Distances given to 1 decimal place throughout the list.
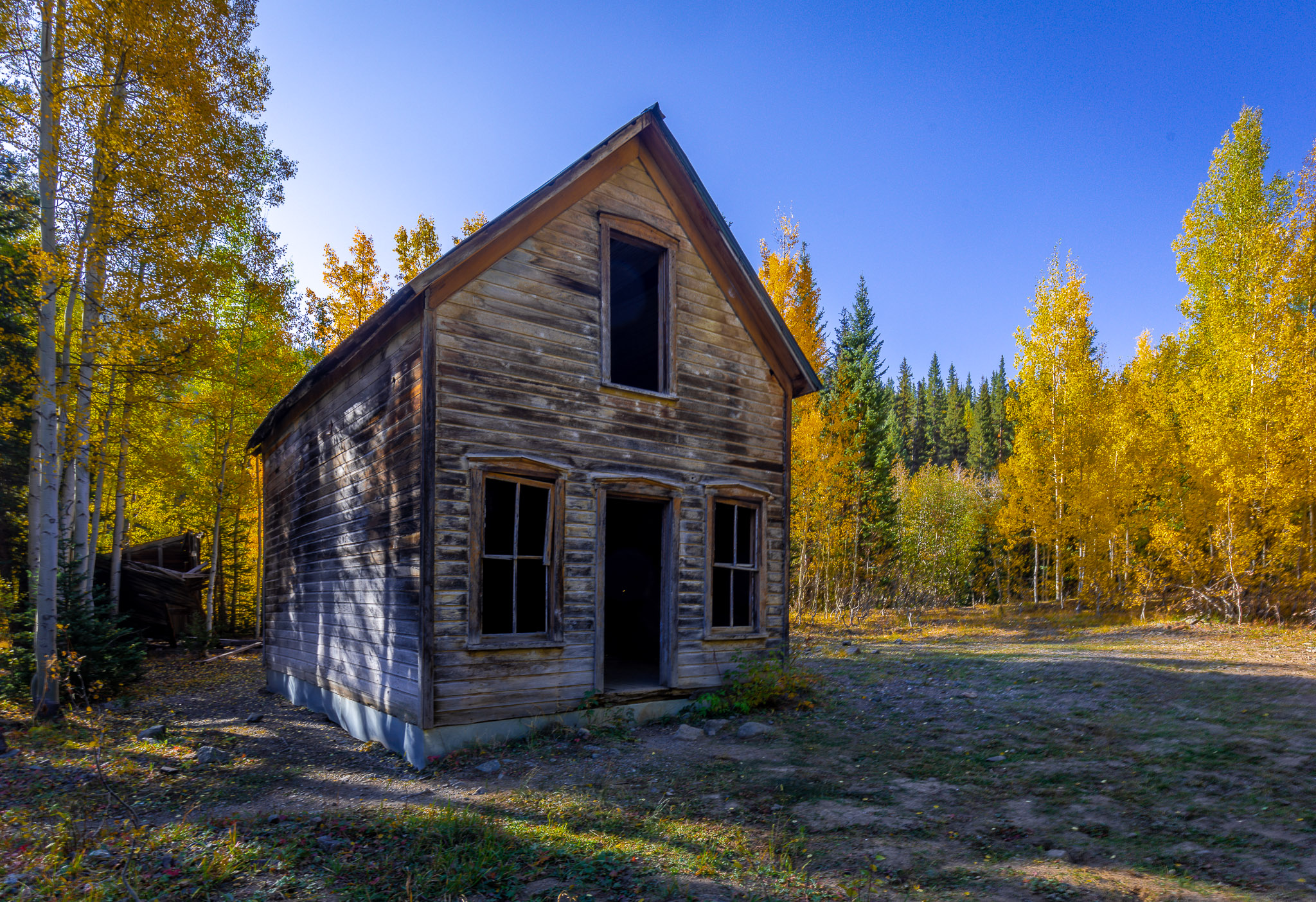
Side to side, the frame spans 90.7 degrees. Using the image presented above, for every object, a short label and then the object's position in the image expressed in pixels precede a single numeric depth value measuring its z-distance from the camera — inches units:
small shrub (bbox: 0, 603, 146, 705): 401.4
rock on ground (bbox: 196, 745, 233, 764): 300.2
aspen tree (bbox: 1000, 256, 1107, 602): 811.4
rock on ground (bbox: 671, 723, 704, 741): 323.3
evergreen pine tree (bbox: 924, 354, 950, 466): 2546.8
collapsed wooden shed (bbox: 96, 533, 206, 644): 685.3
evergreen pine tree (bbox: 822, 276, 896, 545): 1115.3
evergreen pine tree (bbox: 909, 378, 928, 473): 2513.7
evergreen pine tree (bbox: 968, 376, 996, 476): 2230.6
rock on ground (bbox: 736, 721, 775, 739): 325.7
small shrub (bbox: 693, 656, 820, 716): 361.4
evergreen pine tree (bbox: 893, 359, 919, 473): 2413.9
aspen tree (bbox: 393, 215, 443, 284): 832.9
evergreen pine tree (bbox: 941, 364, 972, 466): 2549.2
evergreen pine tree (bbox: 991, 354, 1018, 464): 2158.3
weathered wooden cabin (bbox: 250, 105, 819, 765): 296.8
